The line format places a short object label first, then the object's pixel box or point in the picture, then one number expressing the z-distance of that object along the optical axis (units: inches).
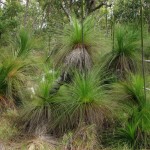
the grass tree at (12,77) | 141.7
